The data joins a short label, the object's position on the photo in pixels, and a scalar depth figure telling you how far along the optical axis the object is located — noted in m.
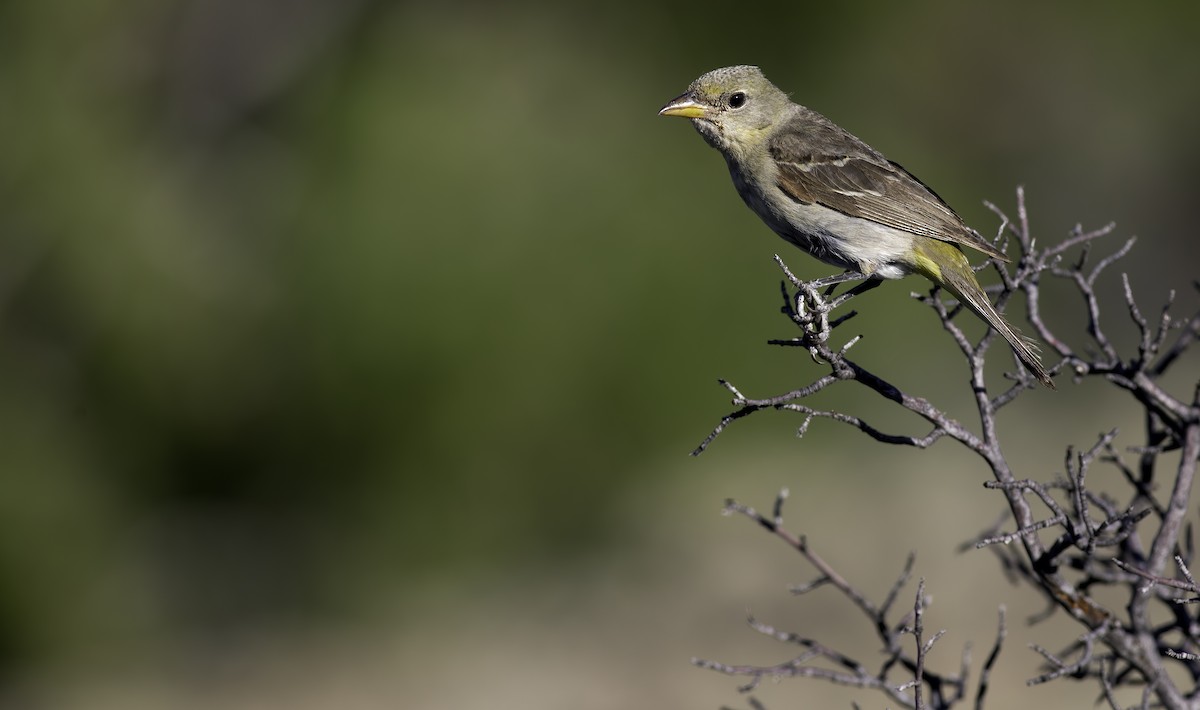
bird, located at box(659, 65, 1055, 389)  7.79
